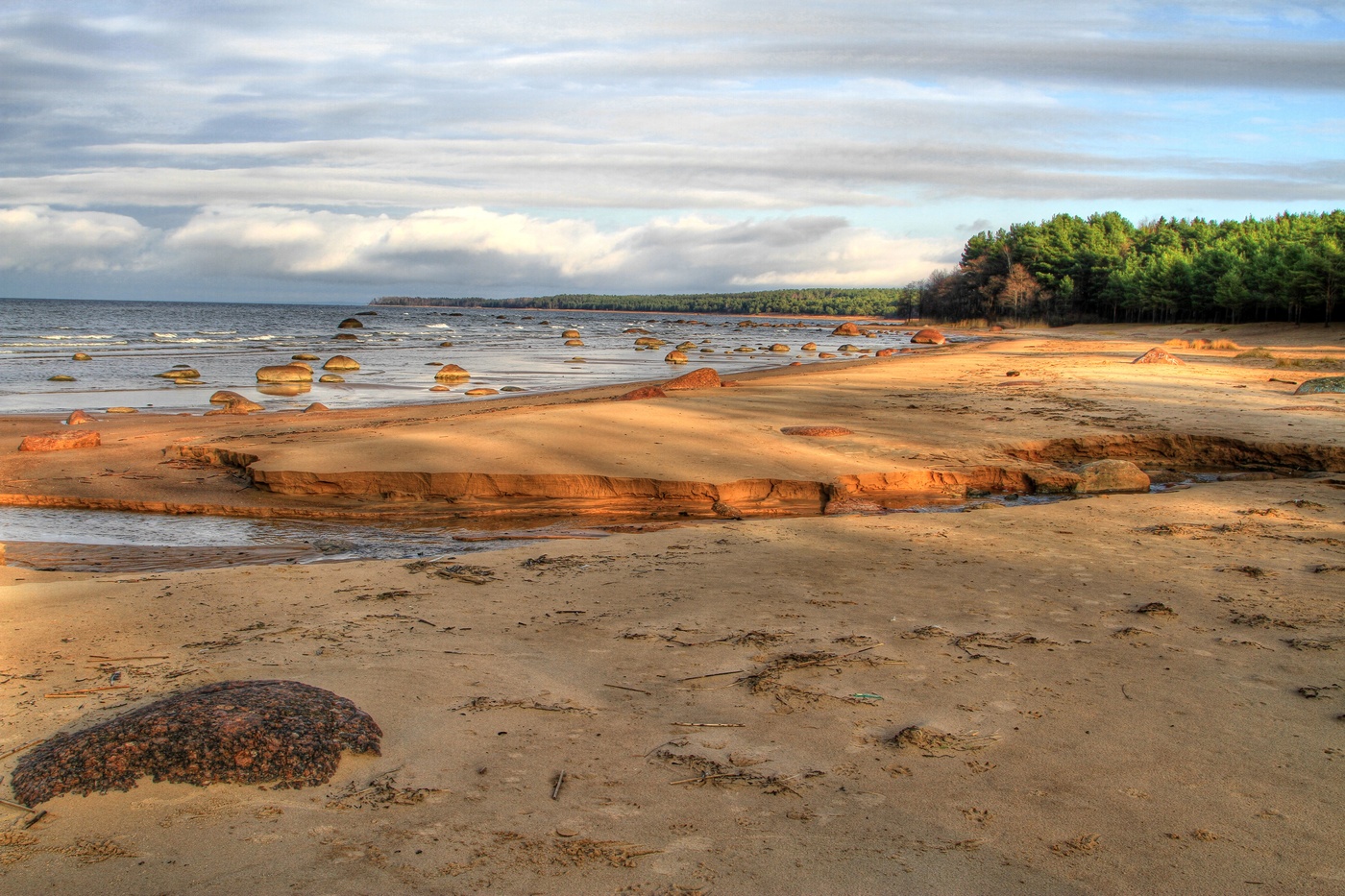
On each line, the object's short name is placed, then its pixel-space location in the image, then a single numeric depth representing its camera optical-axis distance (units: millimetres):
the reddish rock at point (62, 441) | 11836
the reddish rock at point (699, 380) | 18984
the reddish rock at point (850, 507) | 8664
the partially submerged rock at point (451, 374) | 25877
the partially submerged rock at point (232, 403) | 17247
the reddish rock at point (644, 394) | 16156
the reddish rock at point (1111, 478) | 9219
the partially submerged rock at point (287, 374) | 24594
